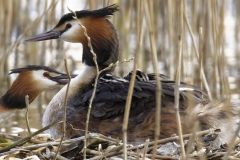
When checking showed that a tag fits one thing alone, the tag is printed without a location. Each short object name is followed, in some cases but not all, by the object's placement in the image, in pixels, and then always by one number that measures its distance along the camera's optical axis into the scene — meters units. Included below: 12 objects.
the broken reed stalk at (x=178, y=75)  6.66
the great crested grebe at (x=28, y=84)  10.38
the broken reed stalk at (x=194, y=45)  9.66
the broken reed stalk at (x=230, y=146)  5.80
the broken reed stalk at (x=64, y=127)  7.36
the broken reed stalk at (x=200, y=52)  9.33
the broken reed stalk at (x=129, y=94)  6.63
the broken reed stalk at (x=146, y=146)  6.99
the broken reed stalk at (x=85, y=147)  7.24
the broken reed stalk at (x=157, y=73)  6.52
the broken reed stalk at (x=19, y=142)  7.87
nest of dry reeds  7.72
